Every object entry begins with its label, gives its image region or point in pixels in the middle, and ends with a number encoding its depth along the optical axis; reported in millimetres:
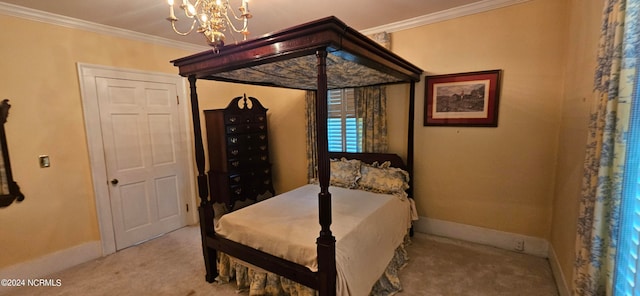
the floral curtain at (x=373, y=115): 3305
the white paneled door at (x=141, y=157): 3006
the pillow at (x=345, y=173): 3217
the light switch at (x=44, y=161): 2551
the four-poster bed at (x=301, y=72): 1519
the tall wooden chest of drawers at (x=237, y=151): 3635
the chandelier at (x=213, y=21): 1645
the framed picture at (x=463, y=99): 2715
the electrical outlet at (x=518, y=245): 2723
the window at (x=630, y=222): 1056
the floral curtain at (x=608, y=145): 1062
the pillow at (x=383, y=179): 2957
